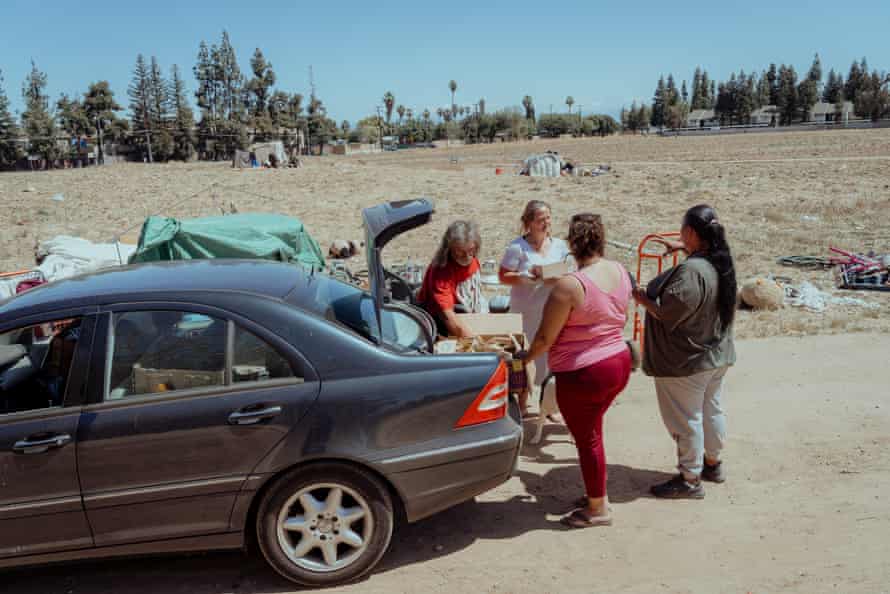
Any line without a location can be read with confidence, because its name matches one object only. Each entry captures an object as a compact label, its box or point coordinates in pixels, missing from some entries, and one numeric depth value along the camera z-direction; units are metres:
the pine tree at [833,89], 128.00
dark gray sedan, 3.28
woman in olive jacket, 4.05
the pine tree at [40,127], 58.31
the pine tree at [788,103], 116.56
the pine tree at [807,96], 115.62
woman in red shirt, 5.15
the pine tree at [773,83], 133.73
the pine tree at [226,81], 86.19
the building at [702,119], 135.23
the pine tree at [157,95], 72.88
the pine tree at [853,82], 124.94
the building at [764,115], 126.81
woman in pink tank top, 3.74
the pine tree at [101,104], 64.25
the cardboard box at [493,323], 5.21
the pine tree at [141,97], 71.12
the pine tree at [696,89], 162.88
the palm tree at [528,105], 151.75
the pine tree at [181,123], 63.94
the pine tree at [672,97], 137.70
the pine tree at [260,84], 86.19
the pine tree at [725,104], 129.50
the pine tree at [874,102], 96.94
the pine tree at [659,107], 136.75
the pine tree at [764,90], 140.00
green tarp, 9.89
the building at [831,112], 109.32
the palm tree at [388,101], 142.07
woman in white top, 5.26
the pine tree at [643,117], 127.38
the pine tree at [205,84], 85.56
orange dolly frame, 6.97
